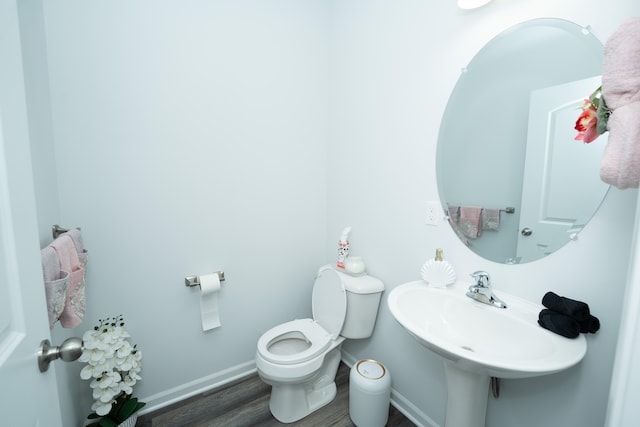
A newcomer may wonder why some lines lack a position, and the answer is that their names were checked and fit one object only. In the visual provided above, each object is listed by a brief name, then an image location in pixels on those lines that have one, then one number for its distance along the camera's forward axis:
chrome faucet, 0.99
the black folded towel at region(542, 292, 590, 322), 0.79
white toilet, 1.34
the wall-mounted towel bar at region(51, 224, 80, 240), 1.06
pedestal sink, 0.73
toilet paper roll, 1.48
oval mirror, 0.85
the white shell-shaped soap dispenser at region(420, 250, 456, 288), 1.15
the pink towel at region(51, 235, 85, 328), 0.91
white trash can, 1.29
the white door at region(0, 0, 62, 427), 0.43
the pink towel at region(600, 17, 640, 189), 0.52
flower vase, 1.23
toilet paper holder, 1.47
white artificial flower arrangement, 1.12
